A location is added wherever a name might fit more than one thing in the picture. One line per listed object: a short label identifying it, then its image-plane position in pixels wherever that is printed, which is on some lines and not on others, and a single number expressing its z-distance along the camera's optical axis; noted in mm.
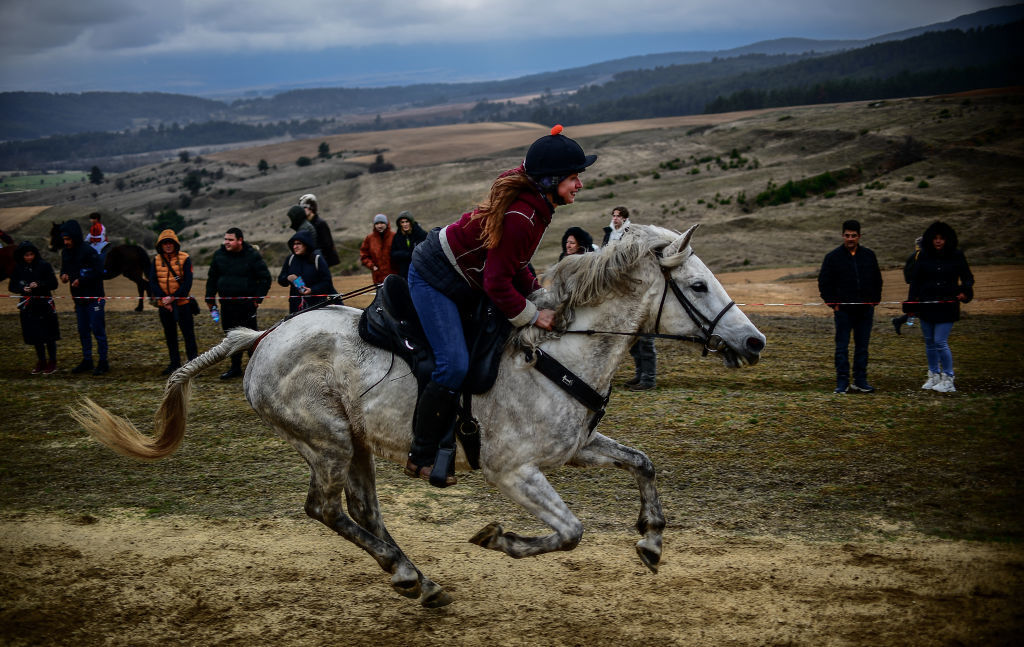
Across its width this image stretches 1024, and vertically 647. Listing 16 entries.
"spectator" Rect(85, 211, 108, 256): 16734
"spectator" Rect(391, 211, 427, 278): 14477
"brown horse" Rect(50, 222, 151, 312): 14969
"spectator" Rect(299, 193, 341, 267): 14336
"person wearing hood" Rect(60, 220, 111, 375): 14211
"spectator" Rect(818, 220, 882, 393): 11305
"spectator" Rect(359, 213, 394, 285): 15078
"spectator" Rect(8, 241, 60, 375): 14078
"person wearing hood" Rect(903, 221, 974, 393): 11297
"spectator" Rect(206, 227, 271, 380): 13062
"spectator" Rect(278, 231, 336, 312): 13266
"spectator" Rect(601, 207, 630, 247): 12796
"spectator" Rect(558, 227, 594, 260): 11242
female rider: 4805
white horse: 5004
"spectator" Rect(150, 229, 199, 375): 13336
